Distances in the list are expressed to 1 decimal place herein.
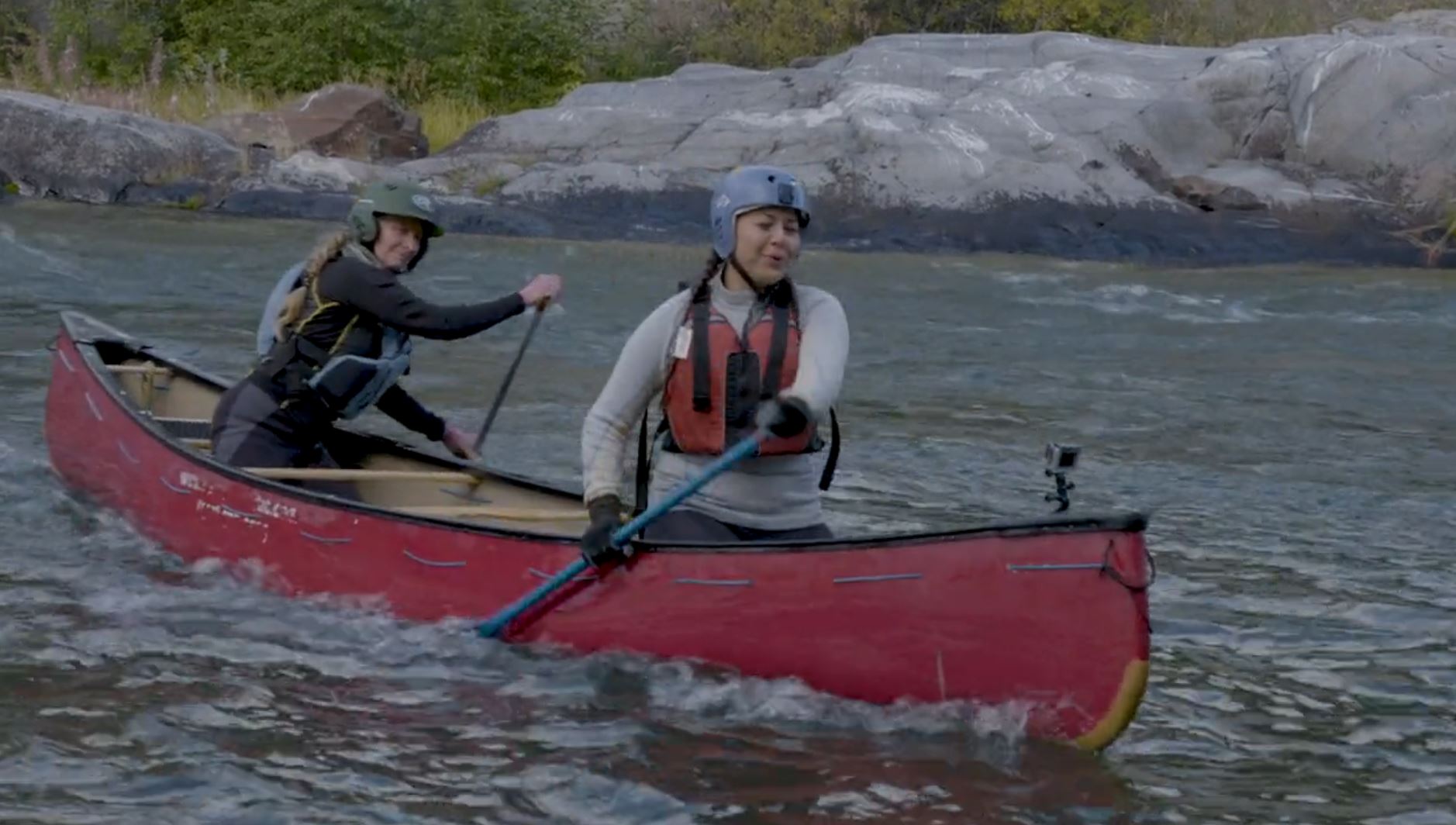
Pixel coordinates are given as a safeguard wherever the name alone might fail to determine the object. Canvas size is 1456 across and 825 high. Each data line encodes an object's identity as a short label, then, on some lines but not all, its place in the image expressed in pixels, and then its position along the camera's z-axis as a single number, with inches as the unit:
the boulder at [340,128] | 1694.1
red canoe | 401.1
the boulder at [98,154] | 1590.8
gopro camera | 395.3
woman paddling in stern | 543.5
